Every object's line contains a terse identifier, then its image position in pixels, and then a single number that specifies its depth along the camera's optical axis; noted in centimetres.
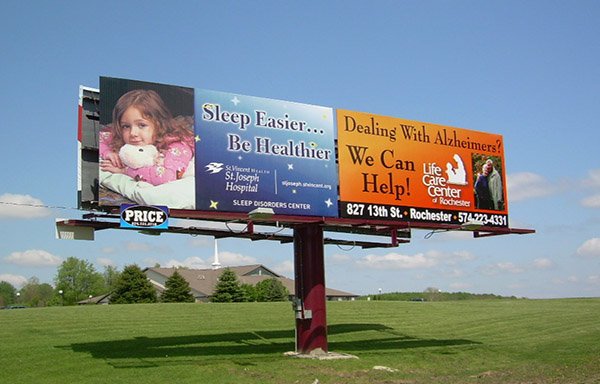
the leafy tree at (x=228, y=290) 6456
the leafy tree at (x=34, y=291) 13990
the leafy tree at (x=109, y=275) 13818
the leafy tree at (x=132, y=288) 6444
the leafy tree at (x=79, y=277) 12269
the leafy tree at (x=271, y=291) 7150
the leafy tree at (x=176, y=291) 6525
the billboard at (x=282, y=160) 2017
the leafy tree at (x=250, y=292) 6925
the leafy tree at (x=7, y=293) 15680
